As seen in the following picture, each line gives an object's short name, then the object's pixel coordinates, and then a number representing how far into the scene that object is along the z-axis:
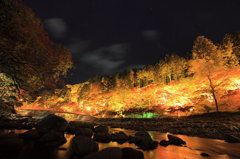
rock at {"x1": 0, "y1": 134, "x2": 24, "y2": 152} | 6.30
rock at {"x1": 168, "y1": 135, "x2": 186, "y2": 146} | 9.68
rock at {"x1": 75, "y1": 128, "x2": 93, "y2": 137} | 10.95
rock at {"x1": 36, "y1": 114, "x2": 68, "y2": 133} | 10.36
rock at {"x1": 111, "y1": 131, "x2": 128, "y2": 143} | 10.16
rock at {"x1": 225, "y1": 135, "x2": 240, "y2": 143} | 10.61
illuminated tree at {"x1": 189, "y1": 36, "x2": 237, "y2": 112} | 27.43
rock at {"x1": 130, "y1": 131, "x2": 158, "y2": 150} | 8.35
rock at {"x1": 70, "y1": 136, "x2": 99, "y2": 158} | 6.34
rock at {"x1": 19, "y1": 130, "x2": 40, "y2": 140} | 9.37
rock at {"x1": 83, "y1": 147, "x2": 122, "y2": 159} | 4.79
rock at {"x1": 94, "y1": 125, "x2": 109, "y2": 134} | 12.38
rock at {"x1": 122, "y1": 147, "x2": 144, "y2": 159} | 5.90
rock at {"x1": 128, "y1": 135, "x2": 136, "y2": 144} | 9.73
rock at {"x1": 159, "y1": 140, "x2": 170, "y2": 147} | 9.29
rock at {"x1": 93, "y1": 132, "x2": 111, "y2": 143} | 9.92
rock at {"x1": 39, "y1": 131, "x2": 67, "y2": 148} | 8.12
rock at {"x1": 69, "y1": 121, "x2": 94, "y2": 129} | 14.19
